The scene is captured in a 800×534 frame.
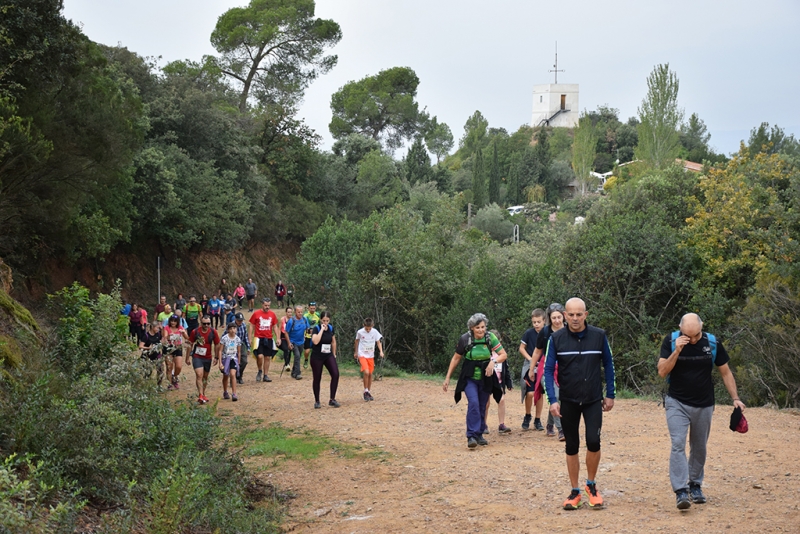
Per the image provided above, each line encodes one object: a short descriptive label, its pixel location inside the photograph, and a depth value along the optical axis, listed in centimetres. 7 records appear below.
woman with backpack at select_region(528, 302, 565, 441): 1028
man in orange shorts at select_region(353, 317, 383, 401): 1548
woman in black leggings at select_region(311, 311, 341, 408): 1446
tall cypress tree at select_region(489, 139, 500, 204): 9856
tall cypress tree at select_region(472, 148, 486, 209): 9381
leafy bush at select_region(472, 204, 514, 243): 7231
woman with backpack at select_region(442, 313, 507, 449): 1072
